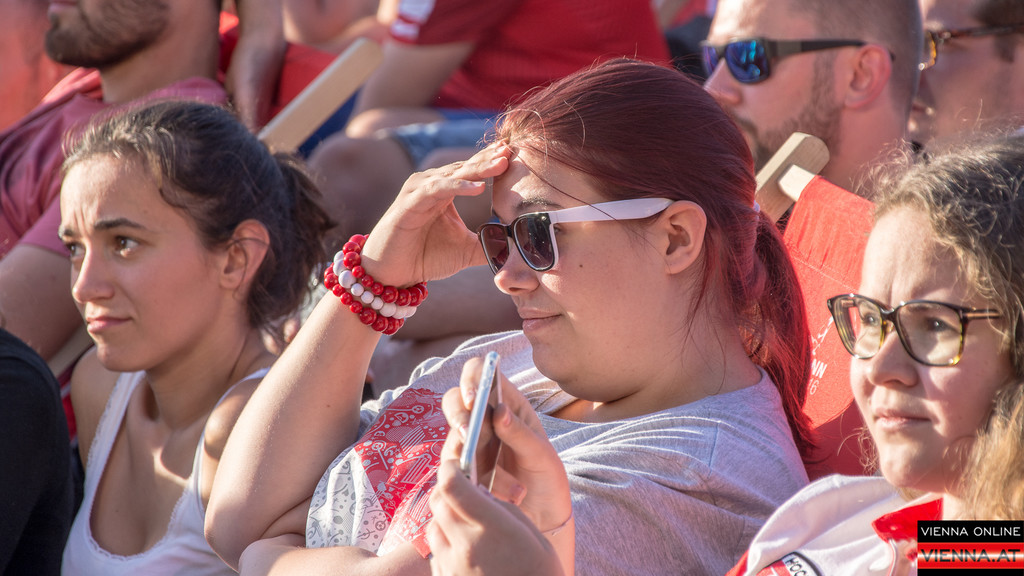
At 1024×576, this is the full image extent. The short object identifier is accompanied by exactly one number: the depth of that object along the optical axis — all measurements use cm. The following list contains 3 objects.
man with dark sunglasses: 607
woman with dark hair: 486
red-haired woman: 336
